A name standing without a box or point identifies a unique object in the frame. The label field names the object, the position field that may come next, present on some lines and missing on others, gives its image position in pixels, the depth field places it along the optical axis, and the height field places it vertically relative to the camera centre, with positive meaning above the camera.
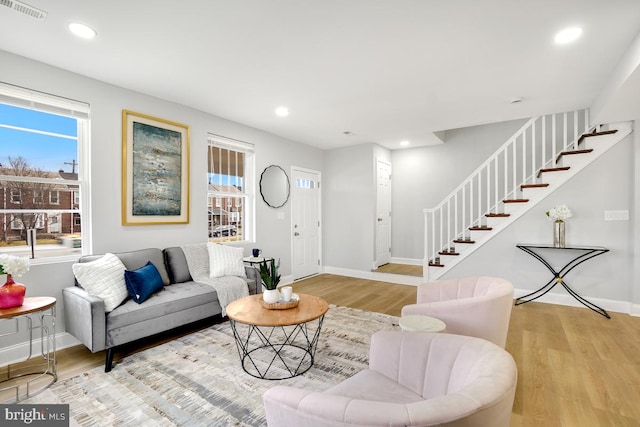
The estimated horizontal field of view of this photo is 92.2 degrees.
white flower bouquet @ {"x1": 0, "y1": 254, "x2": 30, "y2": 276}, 2.24 -0.39
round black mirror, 5.08 +0.44
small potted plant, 2.55 -0.61
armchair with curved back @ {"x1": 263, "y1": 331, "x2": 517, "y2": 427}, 0.83 -0.60
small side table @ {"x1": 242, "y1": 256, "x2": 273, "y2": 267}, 4.17 -0.67
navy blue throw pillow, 2.78 -0.66
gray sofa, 2.47 -0.87
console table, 3.84 -0.72
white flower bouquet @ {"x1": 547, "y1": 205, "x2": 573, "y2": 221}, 3.98 -0.02
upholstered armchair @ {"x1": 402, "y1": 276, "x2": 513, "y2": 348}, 2.02 -0.69
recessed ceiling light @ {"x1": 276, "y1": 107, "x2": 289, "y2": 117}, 4.02 +1.35
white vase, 2.54 -0.70
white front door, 5.74 -0.20
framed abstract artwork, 3.39 +0.49
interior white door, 6.18 -0.03
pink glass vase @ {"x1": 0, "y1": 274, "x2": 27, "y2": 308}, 2.20 -0.59
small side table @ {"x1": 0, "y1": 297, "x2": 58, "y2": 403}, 2.16 -1.28
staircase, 4.04 +0.49
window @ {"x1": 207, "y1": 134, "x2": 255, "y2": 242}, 4.39 +0.34
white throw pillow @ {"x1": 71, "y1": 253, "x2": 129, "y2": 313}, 2.62 -0.60
